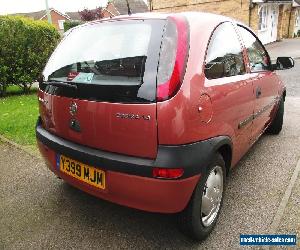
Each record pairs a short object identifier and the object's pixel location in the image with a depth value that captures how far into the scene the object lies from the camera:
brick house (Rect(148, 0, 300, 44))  19.92
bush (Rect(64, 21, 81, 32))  23.95
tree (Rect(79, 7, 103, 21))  38.19
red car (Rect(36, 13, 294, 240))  2.17
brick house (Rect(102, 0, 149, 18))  47.59
